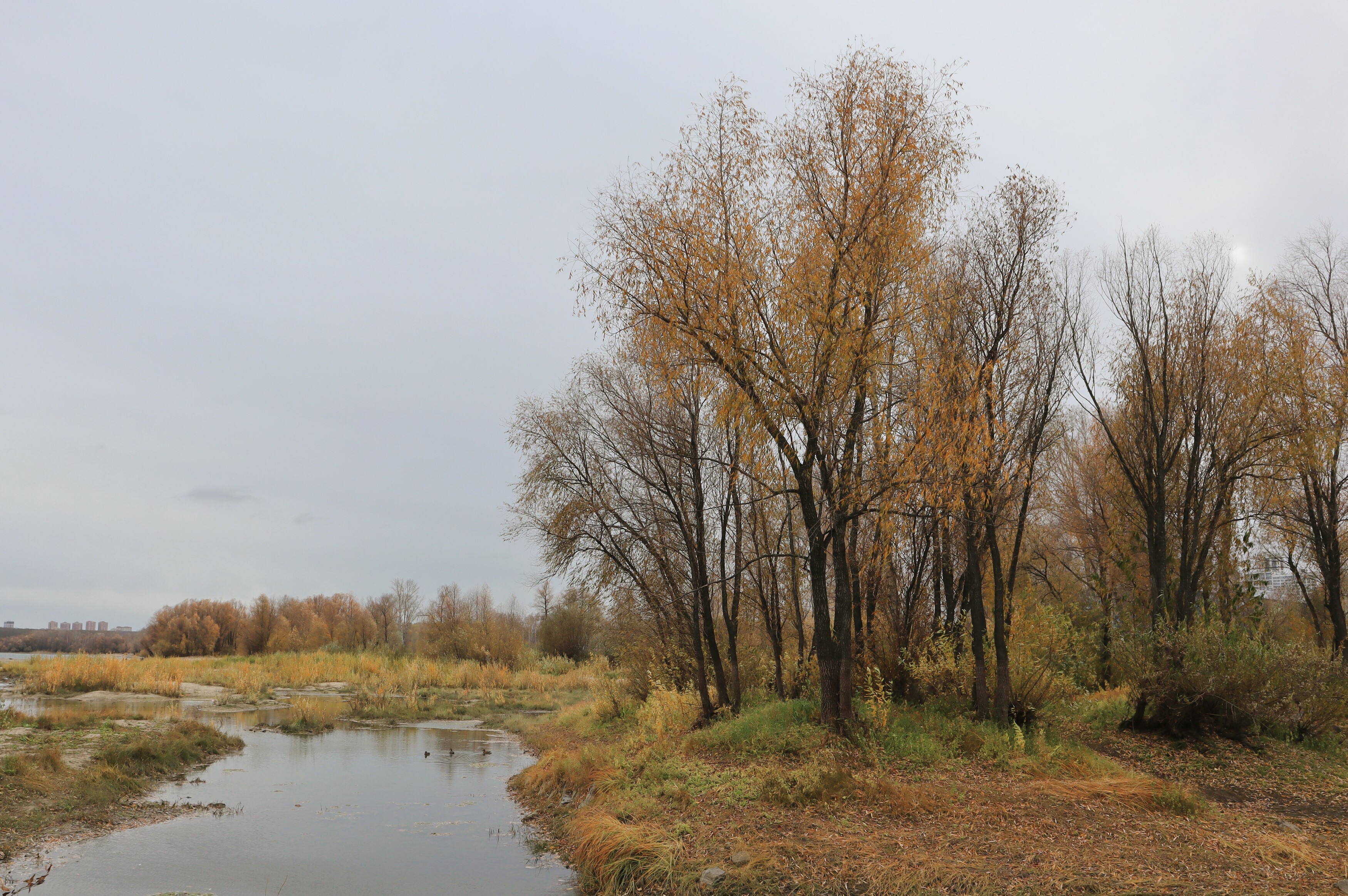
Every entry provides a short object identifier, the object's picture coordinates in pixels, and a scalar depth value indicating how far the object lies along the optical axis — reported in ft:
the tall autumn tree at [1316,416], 64.90
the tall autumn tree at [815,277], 41.52
